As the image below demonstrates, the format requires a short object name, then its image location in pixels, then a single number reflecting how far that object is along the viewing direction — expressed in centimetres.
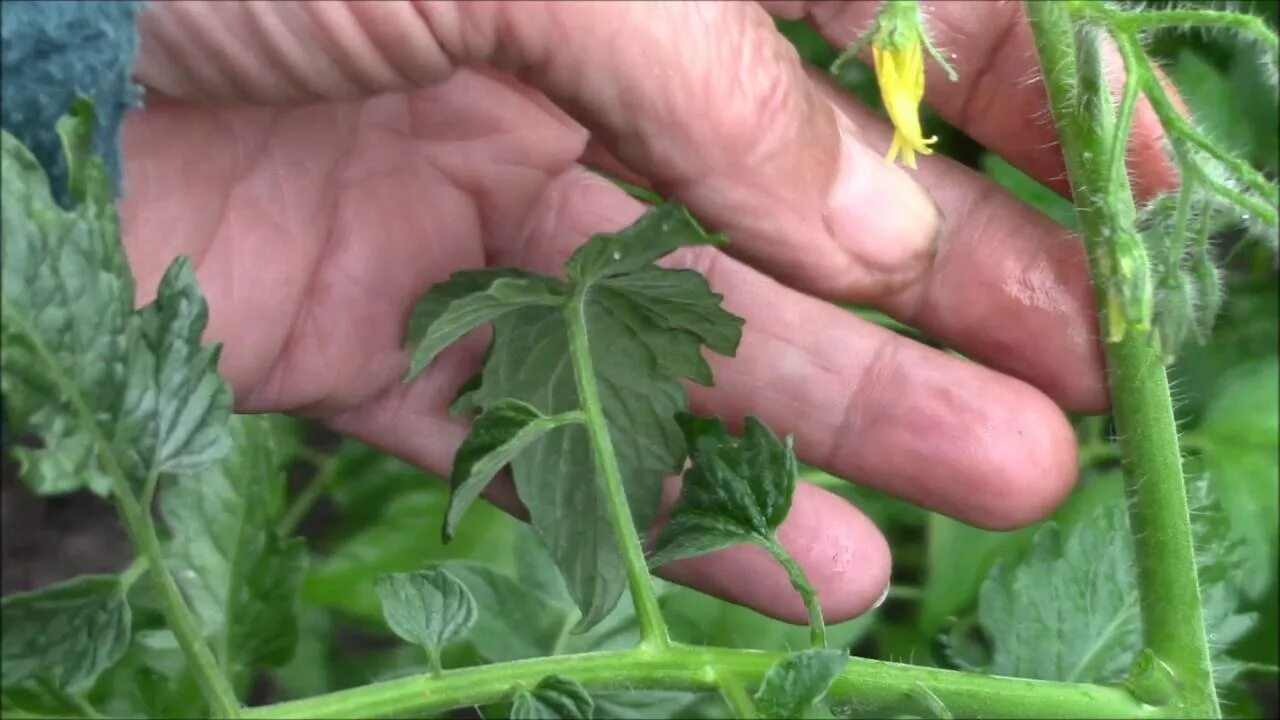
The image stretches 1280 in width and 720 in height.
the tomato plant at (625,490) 41
